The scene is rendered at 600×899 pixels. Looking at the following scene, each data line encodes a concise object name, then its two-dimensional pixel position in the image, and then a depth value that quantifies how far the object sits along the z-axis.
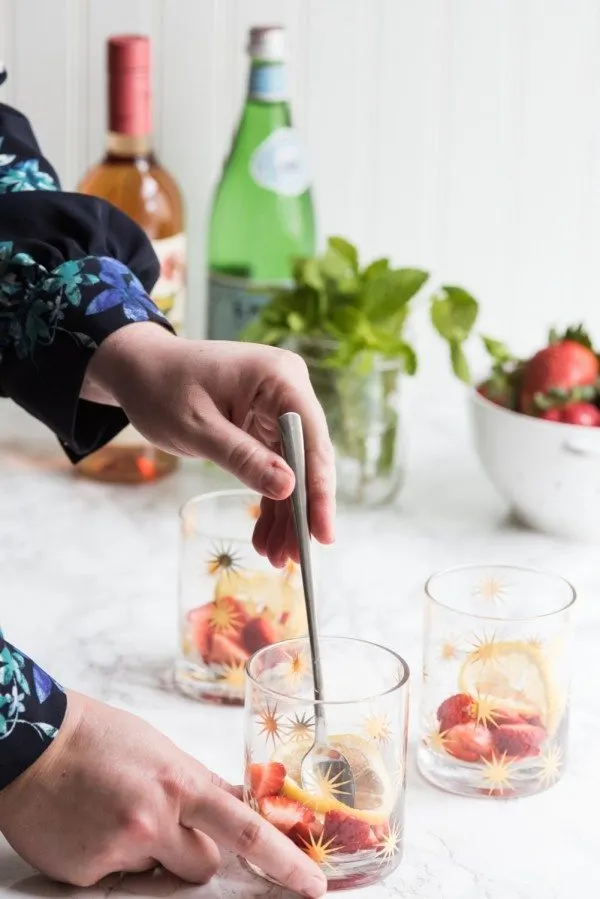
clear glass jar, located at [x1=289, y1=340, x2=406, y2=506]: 1.33
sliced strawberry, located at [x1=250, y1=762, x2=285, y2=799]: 0.91
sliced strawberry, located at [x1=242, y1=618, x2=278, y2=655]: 1.07
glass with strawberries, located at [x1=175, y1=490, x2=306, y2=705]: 1.07
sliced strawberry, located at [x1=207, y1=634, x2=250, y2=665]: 1.07
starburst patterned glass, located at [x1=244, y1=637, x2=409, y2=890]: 0.90
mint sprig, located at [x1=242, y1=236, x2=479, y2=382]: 1.31
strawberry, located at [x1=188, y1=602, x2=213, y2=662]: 1.07
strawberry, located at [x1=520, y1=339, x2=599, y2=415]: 1.28
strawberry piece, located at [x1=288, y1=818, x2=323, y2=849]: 0.90
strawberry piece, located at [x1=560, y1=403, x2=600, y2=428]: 1.27
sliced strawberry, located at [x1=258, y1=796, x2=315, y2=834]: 0.90
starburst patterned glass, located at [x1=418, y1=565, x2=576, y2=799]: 0.98
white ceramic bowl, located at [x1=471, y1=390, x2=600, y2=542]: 1.26
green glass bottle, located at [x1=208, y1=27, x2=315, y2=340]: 1.39
